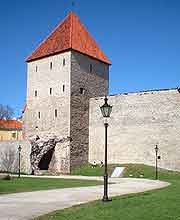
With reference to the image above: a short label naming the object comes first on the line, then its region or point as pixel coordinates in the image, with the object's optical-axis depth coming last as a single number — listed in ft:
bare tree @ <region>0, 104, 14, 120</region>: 230.31
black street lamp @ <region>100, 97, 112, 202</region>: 38.23
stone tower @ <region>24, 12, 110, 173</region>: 106.22
